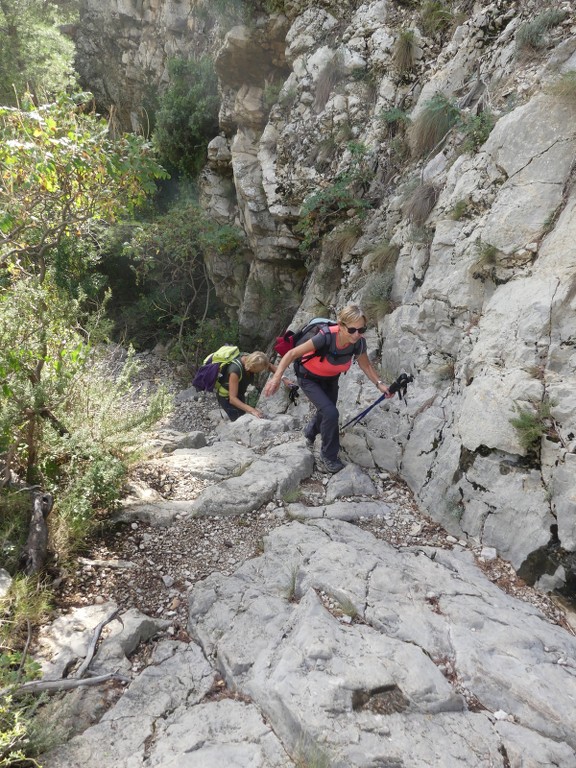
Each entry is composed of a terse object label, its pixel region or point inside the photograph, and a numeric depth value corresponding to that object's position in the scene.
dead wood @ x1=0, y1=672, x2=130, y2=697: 2.44
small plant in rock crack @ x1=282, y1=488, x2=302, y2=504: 4.64
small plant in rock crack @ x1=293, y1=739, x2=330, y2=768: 2.23
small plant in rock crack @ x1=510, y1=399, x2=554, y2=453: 3.69
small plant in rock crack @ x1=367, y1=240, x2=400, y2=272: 6.23
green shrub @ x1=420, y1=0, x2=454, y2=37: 7.00
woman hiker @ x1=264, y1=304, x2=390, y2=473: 4.62
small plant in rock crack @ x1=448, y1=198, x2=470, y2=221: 5.21
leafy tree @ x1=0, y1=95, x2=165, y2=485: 3.54
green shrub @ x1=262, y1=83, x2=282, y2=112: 9.99
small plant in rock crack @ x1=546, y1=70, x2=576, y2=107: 4.24
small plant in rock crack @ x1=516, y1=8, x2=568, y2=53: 5.08
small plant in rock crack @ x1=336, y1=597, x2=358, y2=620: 3.14
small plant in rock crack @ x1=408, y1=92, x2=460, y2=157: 6.09
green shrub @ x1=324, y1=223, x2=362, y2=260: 7.54
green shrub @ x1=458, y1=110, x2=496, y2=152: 5.29
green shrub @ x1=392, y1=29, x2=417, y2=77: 7.27
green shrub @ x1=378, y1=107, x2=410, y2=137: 7.09
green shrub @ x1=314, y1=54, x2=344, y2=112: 8.26
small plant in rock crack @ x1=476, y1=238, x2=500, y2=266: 4.65
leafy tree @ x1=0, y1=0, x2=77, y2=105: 10.49
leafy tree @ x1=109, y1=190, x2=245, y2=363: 11.59
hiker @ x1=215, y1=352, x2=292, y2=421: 6.52
